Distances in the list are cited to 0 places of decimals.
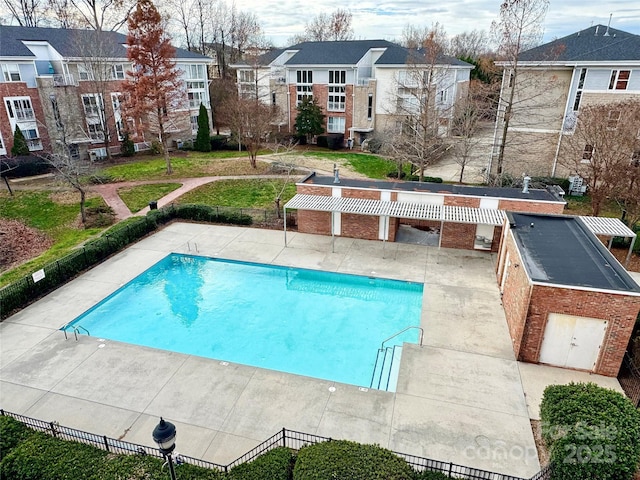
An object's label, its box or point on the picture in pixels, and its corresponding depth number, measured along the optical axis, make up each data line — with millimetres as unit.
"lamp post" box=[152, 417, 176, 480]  6082
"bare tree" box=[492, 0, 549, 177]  23562
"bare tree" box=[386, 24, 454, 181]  27625
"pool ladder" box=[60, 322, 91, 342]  14248
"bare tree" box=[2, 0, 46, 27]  50622
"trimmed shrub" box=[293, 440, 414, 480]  7887
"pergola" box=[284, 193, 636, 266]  17875
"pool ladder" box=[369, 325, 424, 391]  12656
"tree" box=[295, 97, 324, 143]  43469
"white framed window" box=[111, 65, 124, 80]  39250
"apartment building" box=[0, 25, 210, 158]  33500
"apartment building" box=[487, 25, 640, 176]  26219
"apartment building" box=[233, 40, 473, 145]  42844
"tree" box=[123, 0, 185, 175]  31859
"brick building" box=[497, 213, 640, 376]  11688
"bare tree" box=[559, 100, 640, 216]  19531
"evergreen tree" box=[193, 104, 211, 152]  41647
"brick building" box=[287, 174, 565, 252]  19562
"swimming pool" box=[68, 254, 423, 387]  14031
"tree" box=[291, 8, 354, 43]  75188
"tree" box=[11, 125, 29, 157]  33031
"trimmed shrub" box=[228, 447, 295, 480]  8289
